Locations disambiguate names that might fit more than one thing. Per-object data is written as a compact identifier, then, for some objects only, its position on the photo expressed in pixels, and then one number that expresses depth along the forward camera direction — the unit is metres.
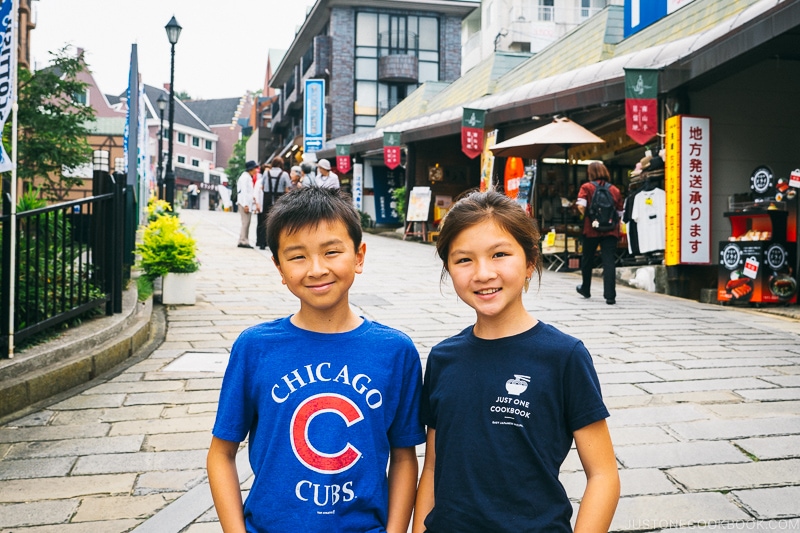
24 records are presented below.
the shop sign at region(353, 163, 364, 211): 26.12
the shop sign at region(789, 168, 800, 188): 9.32
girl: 1.69
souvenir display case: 9.89
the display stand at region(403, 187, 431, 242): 20.98
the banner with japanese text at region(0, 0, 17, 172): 4.89
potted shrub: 8.61
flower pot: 8.80
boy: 1.75
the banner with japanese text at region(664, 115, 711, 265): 11.12
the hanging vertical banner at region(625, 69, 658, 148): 11.20
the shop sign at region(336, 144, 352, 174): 26.19
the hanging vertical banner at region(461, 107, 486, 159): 16.89
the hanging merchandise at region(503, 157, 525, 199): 16.52
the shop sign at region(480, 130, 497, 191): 17.16
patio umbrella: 12.66
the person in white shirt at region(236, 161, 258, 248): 15.88
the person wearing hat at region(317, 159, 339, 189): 15.42
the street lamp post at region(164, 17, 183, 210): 23.12
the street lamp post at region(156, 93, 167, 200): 31.14
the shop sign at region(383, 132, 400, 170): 21.62
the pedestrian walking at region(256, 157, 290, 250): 15.30
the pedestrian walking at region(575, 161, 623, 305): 9.48
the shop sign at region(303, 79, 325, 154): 35.72
